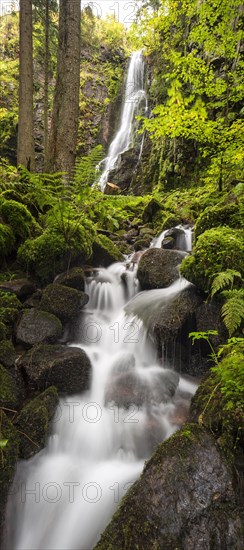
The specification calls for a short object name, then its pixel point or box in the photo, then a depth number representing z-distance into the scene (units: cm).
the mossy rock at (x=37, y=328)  429
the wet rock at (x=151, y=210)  981
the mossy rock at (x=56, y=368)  377
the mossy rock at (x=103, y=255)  685
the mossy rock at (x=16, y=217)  566
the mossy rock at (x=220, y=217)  514
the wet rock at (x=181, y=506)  199
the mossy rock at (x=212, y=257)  429
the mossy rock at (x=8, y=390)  330
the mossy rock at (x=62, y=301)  485
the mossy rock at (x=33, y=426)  300
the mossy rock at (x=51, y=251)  547
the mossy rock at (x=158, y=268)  581
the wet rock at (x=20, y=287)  499
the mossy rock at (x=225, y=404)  240
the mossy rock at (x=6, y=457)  255
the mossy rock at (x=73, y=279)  550
